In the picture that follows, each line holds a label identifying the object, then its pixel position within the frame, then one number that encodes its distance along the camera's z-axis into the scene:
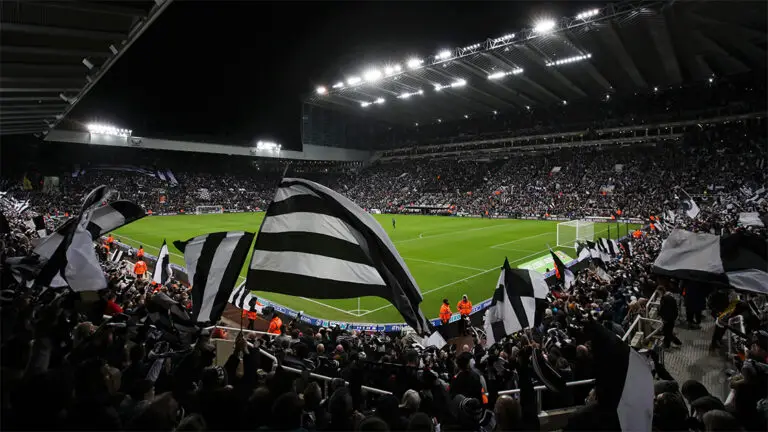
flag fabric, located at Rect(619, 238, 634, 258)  16.00
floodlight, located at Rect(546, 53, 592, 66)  36.28
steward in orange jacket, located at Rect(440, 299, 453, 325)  11.58
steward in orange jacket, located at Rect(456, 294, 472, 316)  11.91
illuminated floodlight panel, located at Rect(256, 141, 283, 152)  63.31
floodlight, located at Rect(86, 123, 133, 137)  47.25
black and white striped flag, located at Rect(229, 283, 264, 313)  9.54
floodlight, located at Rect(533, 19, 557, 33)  30.55
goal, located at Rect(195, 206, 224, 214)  53.71
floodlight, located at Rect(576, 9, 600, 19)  28.05
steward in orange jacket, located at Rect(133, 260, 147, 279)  15.20
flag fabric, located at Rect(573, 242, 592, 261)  14.75
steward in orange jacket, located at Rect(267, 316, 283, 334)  9.76
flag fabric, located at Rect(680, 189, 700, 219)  18.03
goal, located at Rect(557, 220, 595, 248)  26.07
